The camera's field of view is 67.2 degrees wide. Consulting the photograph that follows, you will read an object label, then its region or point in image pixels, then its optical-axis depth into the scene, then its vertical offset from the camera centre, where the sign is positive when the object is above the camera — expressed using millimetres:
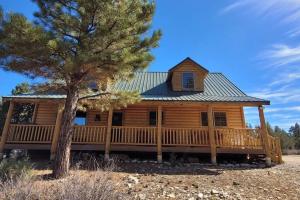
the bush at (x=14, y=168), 7578 -662
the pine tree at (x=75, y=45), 6929 +3391
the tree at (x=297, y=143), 45047 +3048
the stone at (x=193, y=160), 12242 -255
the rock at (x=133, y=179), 8047 -927
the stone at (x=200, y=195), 6640 -1158
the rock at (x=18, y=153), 12490 -205
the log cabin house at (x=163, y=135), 12133 +991
